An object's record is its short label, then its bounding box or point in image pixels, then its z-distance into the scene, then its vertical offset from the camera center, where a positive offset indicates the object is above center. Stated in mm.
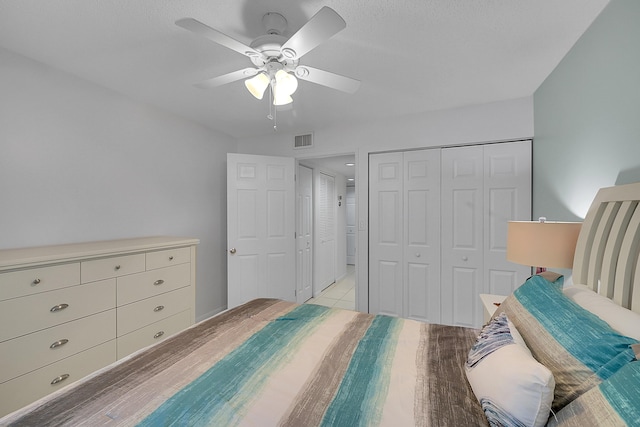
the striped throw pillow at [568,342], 745 -388
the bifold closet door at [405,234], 2898 -226
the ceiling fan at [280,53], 1158 +799
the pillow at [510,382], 718 -482
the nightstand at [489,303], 1750 -606
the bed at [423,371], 746 -615
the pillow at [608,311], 835 -335
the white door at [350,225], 6949 -291
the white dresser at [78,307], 1461 -604
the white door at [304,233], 3746 -288
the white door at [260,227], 3273 -173
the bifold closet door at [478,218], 2590 -39
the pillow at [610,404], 572 -417
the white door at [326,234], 4469 -344
